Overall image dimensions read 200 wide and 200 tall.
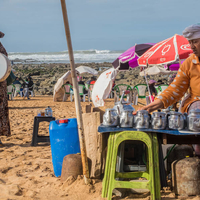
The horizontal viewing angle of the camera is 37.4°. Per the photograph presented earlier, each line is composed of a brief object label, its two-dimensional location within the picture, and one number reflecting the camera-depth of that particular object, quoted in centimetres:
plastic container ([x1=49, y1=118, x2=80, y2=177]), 376
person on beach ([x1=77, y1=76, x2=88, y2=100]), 1630
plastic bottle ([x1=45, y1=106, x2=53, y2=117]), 579
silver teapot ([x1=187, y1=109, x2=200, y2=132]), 274
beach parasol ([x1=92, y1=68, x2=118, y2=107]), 1127
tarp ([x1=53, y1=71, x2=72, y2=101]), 1599
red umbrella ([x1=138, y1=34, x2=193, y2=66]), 716
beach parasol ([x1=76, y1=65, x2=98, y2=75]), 2017
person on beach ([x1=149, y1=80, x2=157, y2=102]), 1295
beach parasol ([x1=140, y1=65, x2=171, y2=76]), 1771
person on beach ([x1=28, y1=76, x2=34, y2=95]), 1862
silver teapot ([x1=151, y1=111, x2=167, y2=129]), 282
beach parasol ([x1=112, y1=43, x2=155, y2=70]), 1050
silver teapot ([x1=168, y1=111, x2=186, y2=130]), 282
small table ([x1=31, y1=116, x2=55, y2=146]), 563
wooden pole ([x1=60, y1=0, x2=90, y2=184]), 328
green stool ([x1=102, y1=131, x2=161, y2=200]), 281
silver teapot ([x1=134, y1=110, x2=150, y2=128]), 284
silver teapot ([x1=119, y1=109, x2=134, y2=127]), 286
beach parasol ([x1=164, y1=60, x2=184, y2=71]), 1541
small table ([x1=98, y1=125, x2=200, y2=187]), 275
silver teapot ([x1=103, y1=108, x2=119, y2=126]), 291
